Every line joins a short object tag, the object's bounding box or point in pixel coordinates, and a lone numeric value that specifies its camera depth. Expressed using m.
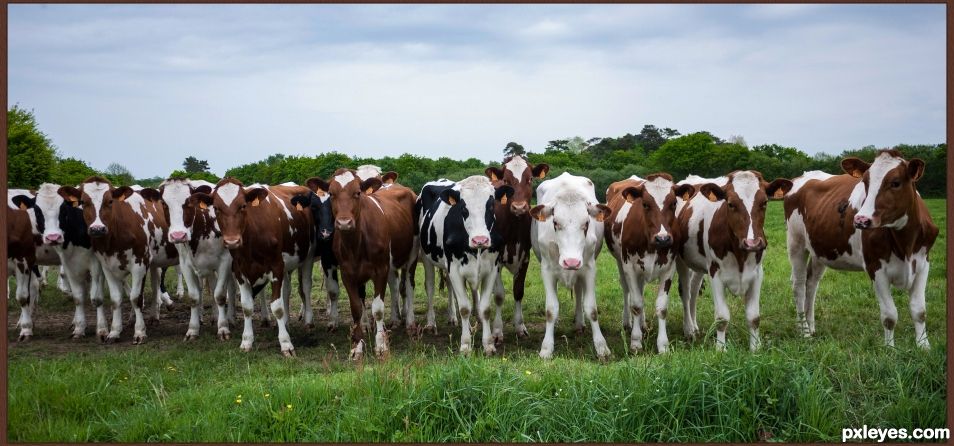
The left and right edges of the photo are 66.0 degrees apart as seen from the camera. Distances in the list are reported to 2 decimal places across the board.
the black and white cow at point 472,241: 9.45
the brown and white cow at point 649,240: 9.38
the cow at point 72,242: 10.85
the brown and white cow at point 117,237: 10.81
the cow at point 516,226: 10.19
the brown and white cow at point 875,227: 7.87
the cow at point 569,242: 9.02
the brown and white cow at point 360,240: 9.42
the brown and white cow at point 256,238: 9.80
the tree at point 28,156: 27.36
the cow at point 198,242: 10.60
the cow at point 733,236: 8.71
